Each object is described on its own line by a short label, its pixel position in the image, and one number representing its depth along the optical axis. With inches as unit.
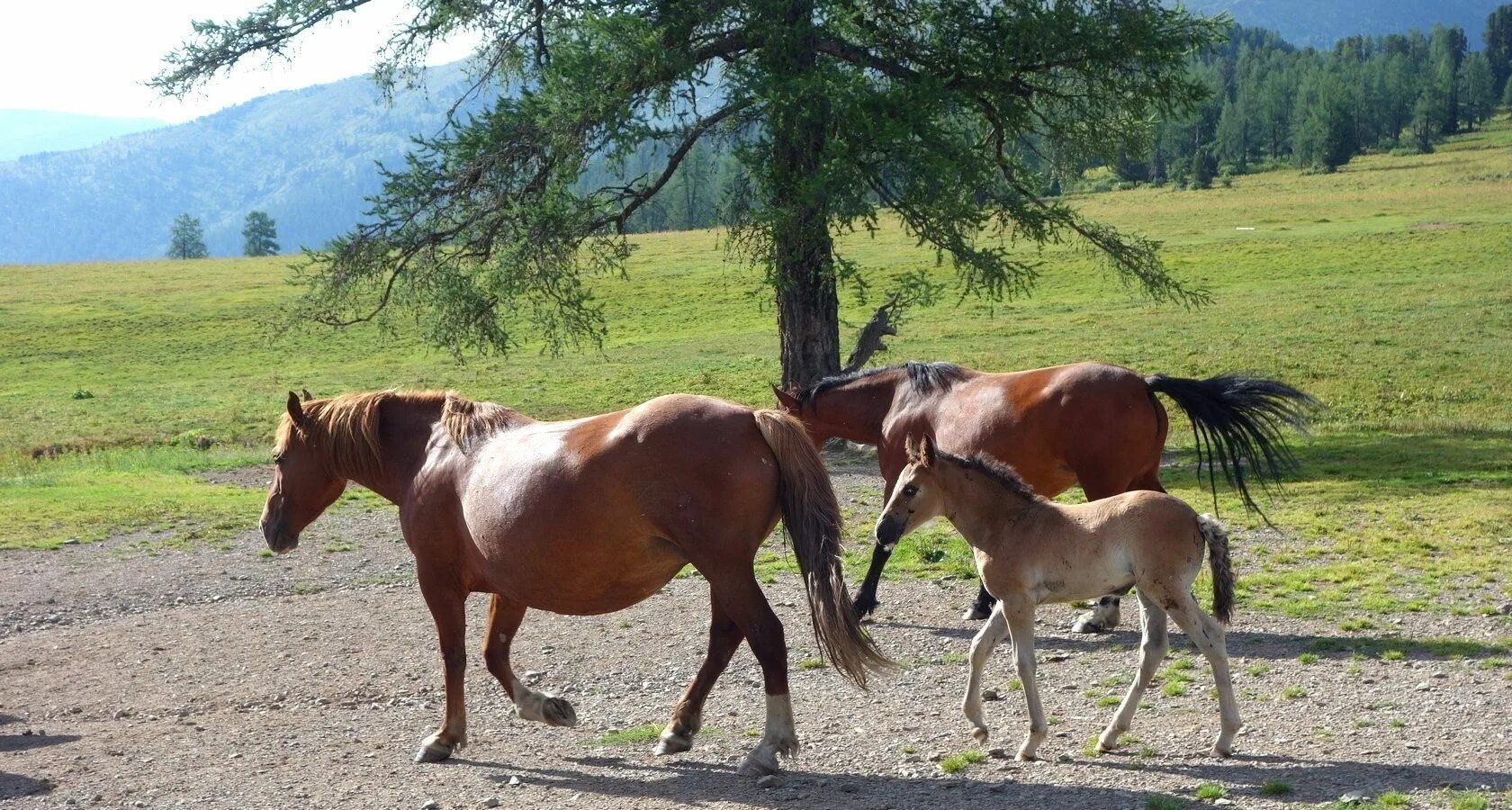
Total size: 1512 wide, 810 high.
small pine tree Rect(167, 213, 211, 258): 5757.9
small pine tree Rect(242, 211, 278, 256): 5044.3
